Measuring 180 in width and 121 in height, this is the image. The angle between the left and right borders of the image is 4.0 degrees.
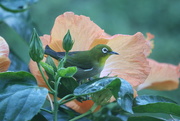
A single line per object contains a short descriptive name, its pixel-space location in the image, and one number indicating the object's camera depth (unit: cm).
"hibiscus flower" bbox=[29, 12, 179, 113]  261
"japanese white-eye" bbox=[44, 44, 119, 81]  261
